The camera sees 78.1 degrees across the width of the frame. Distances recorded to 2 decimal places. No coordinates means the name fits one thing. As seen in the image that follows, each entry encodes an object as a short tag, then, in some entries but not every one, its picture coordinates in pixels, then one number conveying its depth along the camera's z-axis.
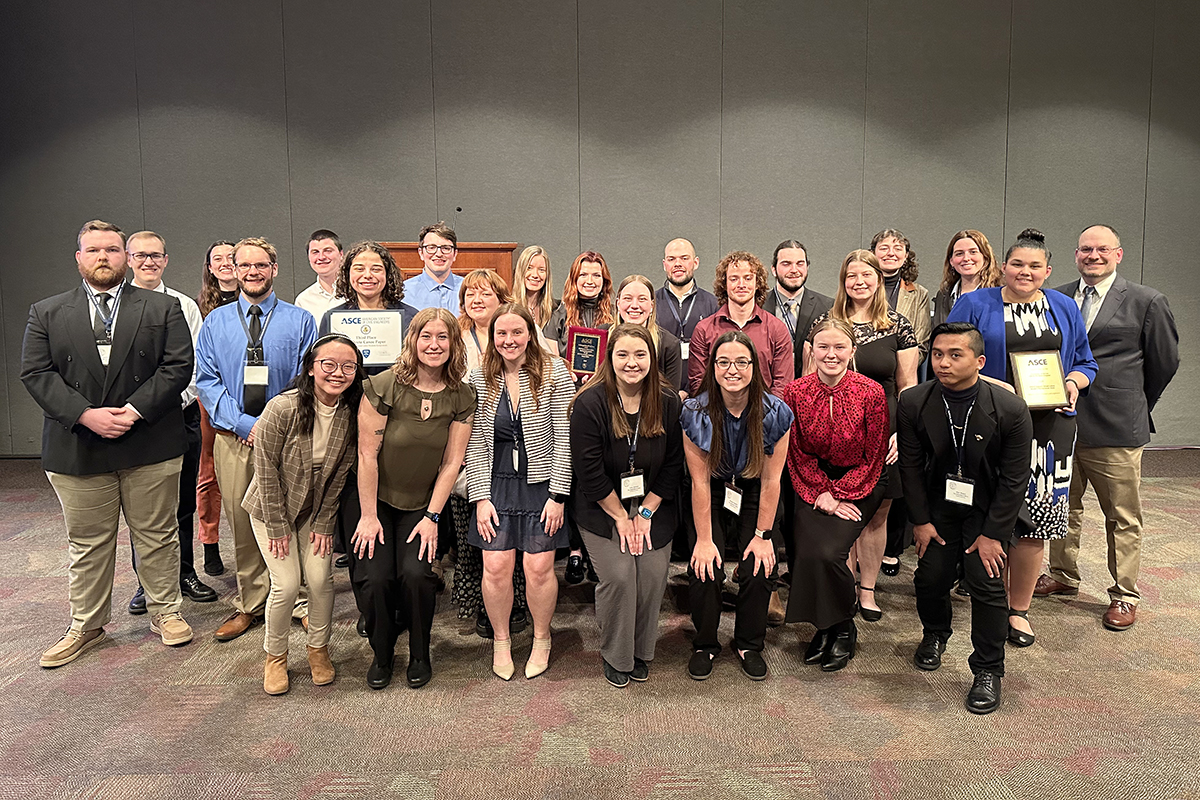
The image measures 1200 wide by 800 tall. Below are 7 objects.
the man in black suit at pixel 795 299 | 3.89
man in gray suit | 3.29
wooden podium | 5.19
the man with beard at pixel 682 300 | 4.07
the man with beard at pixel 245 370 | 3.14
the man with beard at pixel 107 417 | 2.93
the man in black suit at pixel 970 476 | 2.57
